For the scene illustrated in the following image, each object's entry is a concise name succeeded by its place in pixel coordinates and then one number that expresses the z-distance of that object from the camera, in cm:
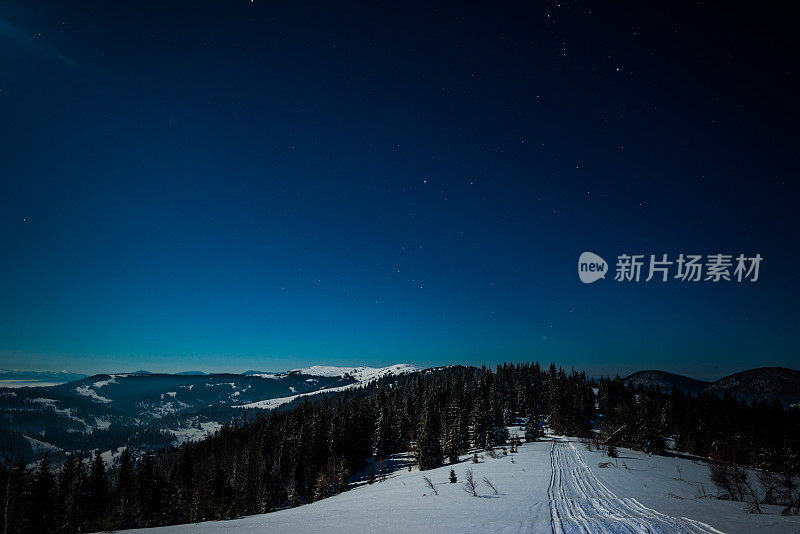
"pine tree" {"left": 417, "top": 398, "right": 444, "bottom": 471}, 5612
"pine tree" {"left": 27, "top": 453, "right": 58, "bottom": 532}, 4509
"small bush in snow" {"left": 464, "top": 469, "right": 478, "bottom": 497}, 2020
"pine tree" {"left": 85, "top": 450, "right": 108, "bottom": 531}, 5075
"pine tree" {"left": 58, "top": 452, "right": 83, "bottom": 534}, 4875
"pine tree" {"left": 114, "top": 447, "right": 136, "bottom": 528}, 4914
